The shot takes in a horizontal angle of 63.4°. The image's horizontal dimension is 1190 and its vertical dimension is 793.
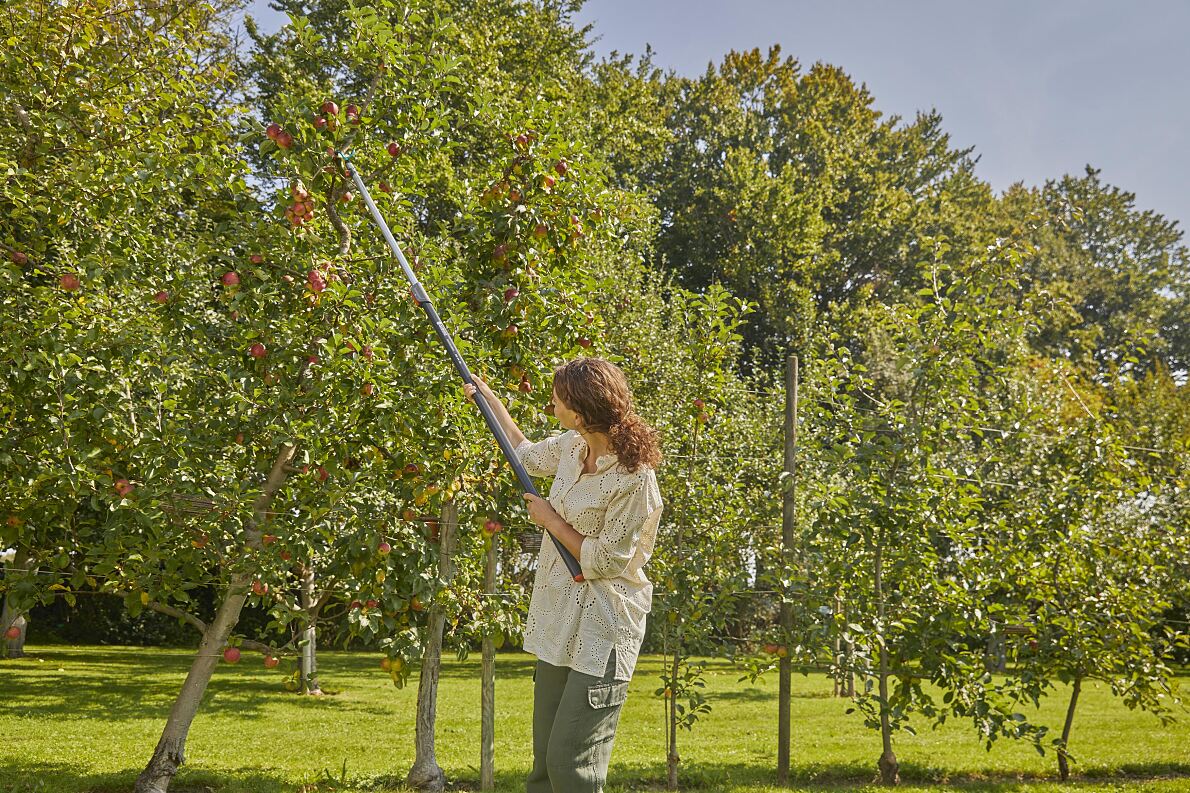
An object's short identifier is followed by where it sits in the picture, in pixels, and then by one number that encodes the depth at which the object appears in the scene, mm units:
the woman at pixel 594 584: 2504
